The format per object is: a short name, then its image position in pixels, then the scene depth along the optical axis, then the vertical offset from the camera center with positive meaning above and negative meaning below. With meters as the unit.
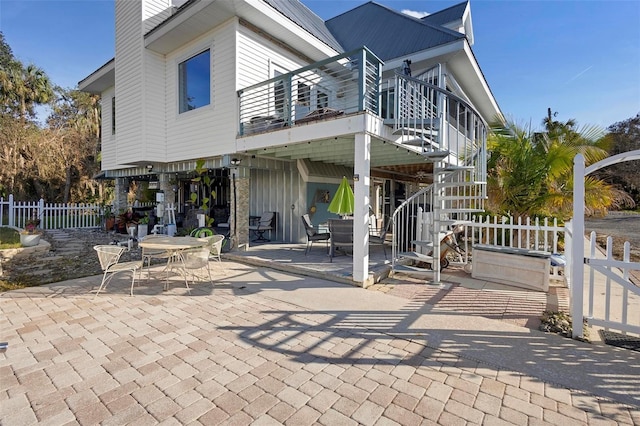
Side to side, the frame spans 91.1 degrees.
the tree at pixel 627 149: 28.22 +5.92
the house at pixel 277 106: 6.44 +2.83
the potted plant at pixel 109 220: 13.90 -0.49
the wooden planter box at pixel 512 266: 5.64 -1.06
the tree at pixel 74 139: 20.72 +4.71
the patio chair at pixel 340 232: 7.19 -0.53
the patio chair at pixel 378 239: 7.49 -0.69
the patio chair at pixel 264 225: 10.55 -0.52
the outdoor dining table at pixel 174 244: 5.46 -0.62
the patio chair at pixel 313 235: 8.16 -0.66
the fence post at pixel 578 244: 3.71 -0.41
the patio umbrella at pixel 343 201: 7.77 +0.22
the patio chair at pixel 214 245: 6.14 -0.69
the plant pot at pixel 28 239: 8.63 -0.85
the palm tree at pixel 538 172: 7.65 +0.98
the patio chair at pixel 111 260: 5.02 -0.82
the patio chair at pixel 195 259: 5.48 -0.88
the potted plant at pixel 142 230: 10.69 -0.72
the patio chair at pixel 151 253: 5.94 -0.92
